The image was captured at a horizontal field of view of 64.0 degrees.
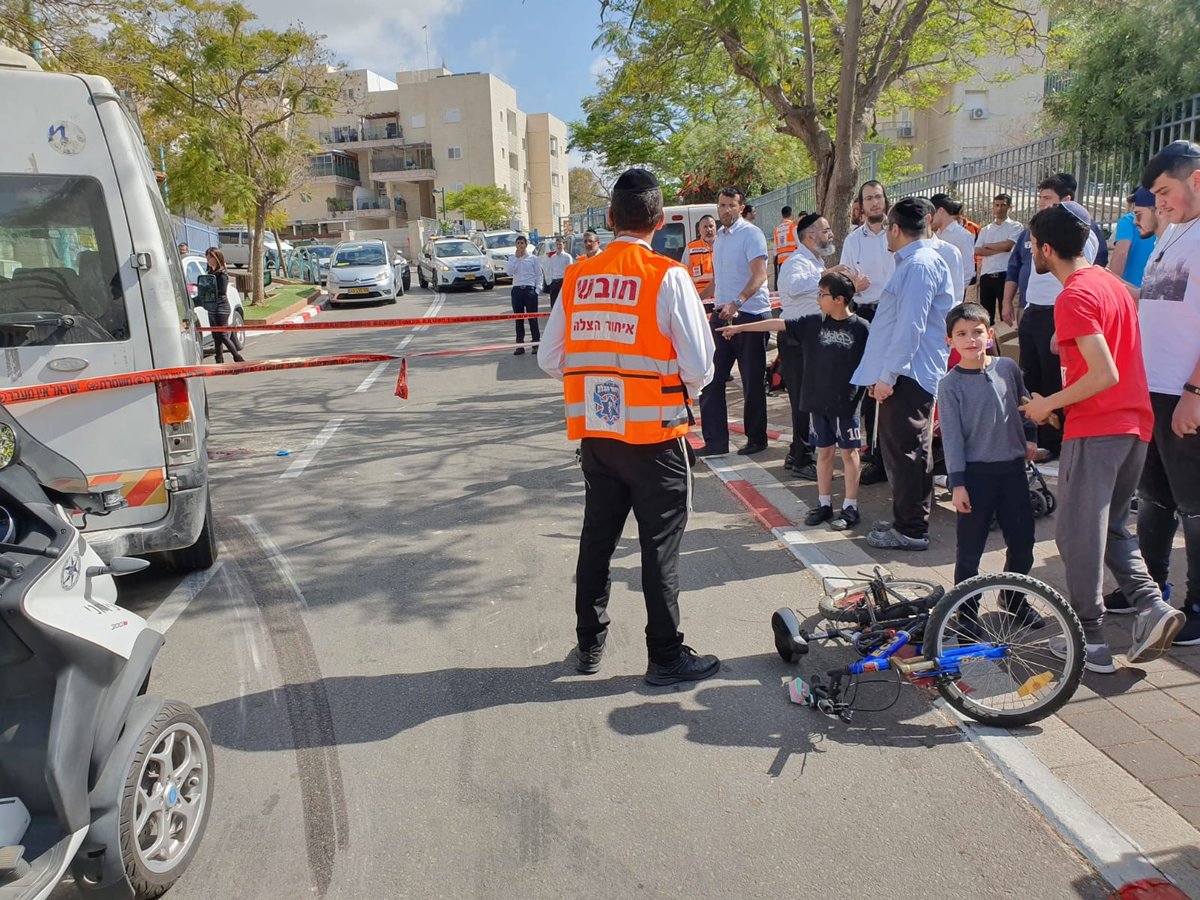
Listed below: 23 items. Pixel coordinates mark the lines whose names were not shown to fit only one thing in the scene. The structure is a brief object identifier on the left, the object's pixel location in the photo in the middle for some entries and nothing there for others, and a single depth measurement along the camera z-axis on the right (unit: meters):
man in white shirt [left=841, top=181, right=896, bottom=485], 7.22
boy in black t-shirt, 6.11
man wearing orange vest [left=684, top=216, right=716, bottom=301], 11.51
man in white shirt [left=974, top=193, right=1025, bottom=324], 10.09
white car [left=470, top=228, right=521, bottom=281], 32.41
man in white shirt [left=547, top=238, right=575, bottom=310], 15.40
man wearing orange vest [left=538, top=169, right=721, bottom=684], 3.99
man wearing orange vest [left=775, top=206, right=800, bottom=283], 12.08
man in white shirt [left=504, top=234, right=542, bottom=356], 15.62
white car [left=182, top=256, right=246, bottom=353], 15.67
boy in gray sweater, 4.32
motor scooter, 2.55
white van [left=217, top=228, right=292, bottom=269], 38.72
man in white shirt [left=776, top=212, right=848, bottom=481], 7.19
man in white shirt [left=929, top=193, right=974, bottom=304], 8.46
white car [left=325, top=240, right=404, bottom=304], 25.34
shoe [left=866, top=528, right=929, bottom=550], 5.67
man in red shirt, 3.82
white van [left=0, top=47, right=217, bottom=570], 4.73
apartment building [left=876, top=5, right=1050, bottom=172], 48.88
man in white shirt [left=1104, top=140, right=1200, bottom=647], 4.02
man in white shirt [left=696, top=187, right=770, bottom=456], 7.95
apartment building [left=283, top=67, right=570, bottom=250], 75.50
